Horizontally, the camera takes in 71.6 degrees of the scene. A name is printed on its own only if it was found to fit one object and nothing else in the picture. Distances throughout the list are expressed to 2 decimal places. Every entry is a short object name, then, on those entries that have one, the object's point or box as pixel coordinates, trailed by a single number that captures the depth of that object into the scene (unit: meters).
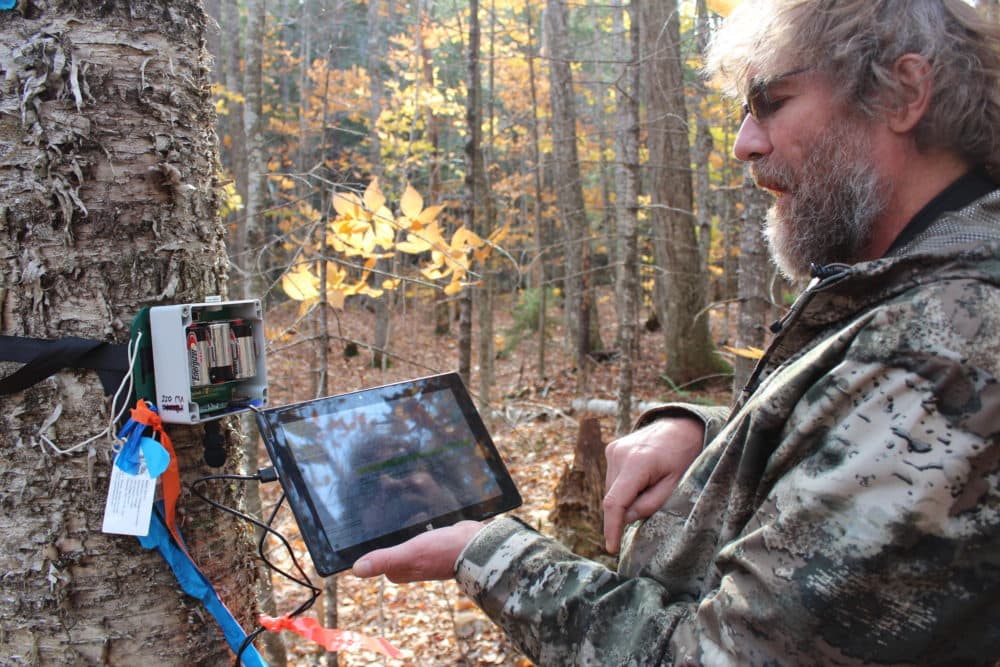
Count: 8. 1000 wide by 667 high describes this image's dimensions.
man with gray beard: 1.02
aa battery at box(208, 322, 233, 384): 1.64
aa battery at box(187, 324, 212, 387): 1.59
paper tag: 1.53
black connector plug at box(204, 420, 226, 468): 1.71
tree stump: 4.76
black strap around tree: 1.52
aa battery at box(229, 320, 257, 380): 1.71
